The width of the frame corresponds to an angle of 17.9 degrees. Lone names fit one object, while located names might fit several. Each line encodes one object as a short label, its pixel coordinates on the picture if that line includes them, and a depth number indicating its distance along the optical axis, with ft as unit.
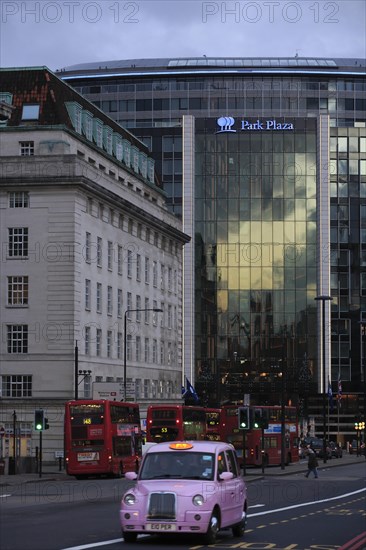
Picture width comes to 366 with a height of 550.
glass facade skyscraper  408.46
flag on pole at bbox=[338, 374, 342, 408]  349.57
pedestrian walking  183.42
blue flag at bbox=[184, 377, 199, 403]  298.15
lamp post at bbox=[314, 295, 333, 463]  262.92
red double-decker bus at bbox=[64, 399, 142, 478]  178.91
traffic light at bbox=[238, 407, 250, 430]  191.83
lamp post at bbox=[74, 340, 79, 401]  219.82
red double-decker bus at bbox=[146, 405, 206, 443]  205.63
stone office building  241.35
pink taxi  68.13
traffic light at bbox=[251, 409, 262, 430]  196.24
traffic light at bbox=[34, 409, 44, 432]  183.93
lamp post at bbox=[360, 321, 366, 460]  374.98
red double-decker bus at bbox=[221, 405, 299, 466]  226.58
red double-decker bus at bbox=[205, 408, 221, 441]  225.56
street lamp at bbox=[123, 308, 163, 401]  230.48
